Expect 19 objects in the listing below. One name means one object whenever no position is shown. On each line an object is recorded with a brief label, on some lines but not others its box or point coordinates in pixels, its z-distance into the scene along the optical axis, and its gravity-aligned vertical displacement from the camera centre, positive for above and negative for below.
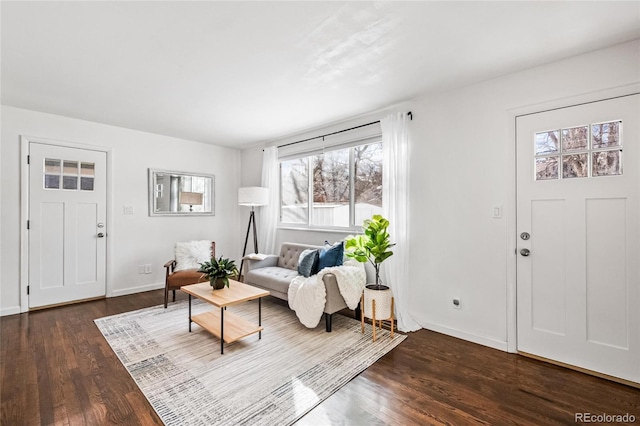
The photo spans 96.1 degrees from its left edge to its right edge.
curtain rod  3.25 +1.14
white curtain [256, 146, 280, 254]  4.91 +0.21
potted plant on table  2.90 -0.60
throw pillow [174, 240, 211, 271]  4.12 -0.62
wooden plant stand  2.84 -1.01
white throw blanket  2.96 -0.84
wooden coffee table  2.61 -1.10
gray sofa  2.99 -0.79
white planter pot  2.89 -0.91
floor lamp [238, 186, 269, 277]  4.69 +0.28
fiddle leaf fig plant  2.97 -0.31
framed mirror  4.70 +0.34
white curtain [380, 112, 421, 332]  3.22 +0.07
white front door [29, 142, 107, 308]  3.70 -0.15
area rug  1.84 -1.24
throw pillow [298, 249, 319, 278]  3.56 -0.63
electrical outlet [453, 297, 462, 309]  2.93 -0.91
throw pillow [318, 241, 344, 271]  3.46 -0.52
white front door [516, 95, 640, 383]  2.15 -0.17
